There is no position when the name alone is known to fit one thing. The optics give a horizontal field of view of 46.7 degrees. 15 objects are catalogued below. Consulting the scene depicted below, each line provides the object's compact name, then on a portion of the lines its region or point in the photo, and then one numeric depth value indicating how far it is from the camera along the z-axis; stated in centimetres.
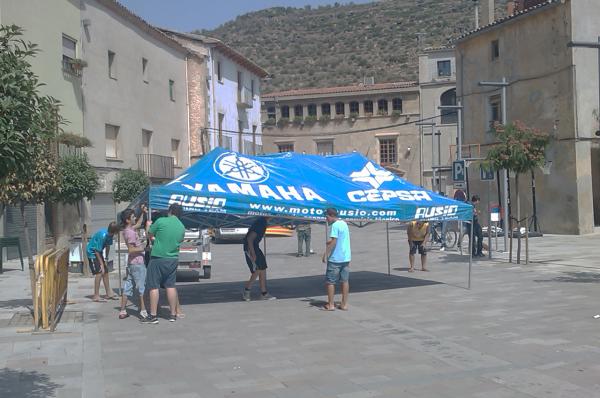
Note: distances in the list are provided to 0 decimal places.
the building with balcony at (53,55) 2330
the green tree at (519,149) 1777
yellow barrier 988
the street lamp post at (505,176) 2080
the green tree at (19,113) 543
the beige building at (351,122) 5878
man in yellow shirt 1672
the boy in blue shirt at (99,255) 1287
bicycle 2322
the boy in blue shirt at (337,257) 1131
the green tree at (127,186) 2727
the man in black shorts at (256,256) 1268
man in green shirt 1046
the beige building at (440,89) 5415
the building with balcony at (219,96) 4125
